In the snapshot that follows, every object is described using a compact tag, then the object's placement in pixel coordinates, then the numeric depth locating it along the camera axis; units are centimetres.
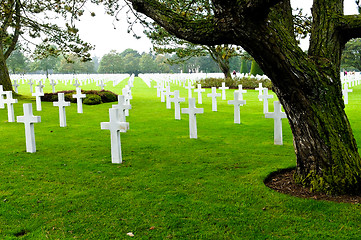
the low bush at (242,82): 3031
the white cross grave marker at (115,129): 657
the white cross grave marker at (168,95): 1562
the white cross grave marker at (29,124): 752
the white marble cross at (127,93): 1361
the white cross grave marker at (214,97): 1436
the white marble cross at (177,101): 1191
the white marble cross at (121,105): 957
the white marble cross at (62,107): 1083
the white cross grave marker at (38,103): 1496
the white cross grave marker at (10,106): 1136
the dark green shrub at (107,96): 1912
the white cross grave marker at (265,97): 1311
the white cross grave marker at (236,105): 1095
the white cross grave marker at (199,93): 1795
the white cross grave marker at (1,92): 1332
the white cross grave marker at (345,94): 1594
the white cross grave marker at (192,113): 895
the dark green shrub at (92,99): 1752
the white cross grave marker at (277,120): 758
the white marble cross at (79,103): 1439
